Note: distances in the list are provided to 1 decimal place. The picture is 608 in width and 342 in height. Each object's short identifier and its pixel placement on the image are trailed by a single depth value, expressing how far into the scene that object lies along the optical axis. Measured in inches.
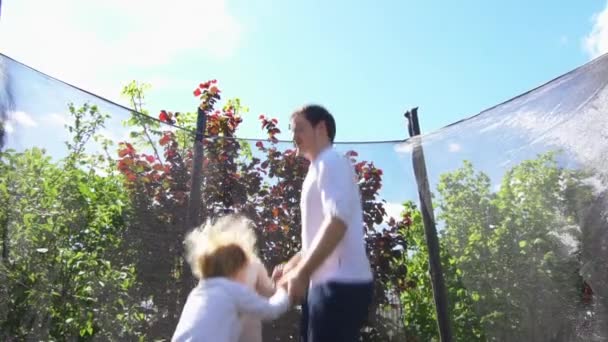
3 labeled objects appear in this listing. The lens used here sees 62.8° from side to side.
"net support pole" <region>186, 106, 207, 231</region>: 86.4
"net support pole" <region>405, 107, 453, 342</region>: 86.8
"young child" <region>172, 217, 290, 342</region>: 53.2
